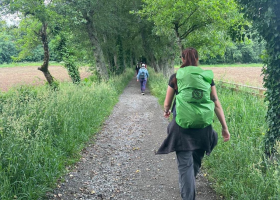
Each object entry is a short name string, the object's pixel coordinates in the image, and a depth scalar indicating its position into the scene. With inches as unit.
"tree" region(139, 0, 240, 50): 466.0
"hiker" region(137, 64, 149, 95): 612.1
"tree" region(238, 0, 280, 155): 125.5
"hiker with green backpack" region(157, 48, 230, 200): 106.0
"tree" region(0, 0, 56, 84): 374.9
